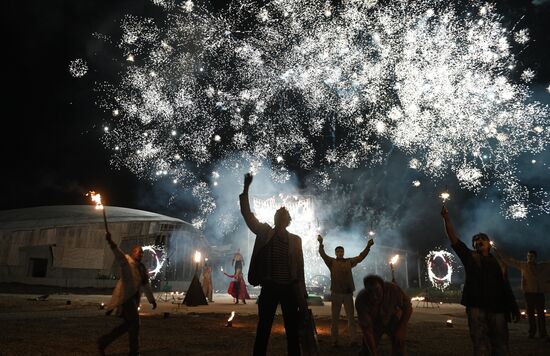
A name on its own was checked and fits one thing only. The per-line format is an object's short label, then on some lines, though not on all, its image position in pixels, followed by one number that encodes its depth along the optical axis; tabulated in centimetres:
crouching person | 433
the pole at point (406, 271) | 2817
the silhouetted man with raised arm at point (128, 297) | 538
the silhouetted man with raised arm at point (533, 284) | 832
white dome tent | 2339
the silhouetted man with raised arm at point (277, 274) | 417
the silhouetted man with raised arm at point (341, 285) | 706
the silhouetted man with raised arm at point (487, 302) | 455
